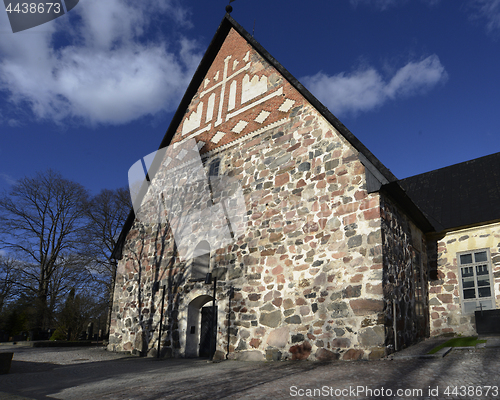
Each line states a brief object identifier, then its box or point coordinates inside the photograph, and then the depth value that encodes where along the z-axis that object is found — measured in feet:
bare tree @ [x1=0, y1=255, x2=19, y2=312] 66.03
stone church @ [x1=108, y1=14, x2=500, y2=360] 24.41
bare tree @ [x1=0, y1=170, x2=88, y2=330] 68.95
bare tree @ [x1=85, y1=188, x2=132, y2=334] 68.28
